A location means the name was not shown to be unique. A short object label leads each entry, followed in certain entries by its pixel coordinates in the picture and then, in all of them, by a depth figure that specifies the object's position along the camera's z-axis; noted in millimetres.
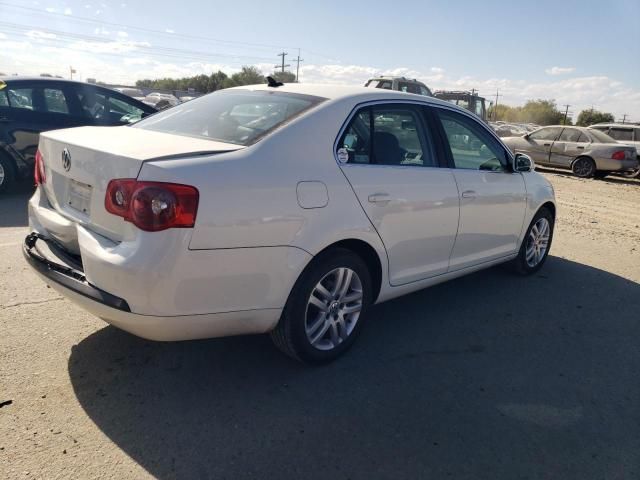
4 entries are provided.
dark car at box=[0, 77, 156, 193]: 7383
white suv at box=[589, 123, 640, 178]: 17484
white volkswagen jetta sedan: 2559
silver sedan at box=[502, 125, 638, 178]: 15055
